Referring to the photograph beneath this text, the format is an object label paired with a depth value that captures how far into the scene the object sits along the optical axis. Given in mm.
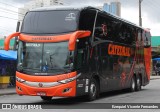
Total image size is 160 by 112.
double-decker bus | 15820
